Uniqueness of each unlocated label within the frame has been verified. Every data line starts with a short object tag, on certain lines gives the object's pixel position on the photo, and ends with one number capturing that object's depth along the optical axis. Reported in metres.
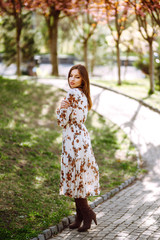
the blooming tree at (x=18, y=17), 17.37
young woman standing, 4.76
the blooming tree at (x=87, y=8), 17.12
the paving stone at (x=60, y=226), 5.16
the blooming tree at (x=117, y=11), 16.40
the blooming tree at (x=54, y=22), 16.86
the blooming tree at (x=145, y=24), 14.22
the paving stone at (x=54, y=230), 5.04
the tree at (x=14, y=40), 27.89
